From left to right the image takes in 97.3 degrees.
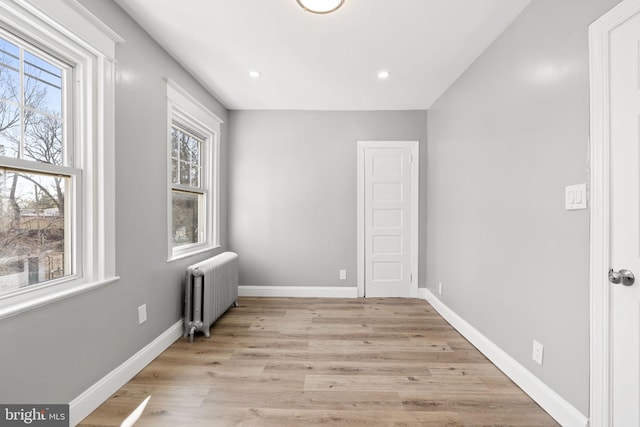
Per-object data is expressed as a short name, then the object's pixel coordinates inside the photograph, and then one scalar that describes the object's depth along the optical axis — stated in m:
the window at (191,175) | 2.60
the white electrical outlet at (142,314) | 2.05
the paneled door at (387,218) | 3.73
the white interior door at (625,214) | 1.20
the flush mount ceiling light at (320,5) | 1.66
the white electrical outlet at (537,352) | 1.70
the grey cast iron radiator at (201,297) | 2.55
